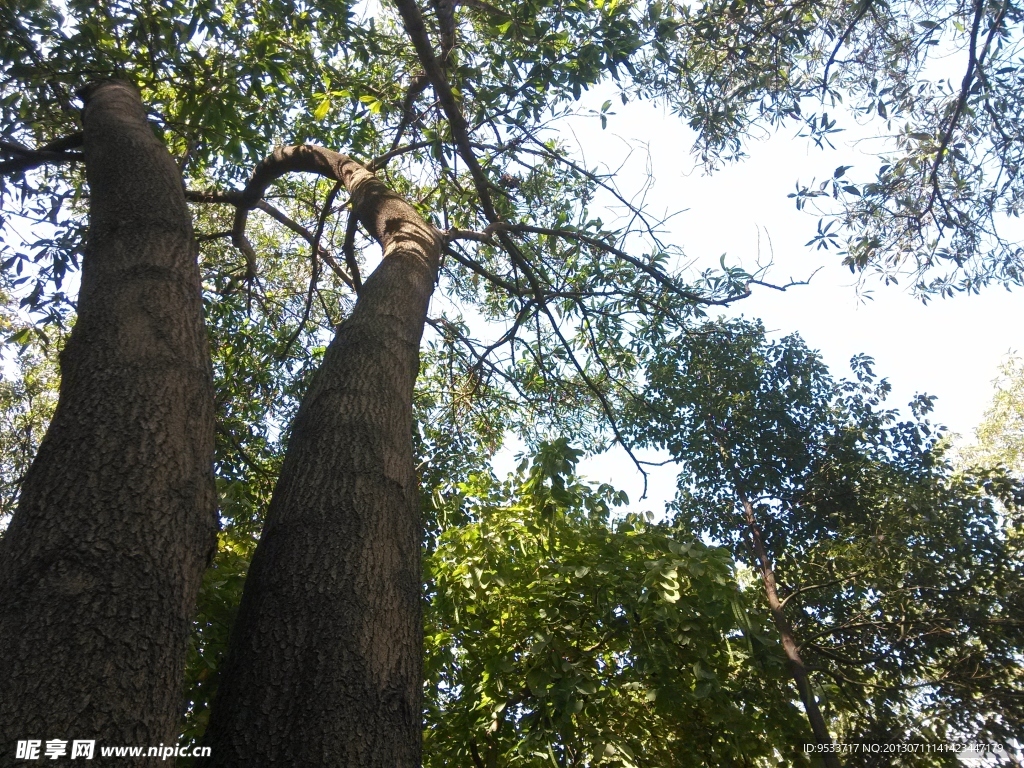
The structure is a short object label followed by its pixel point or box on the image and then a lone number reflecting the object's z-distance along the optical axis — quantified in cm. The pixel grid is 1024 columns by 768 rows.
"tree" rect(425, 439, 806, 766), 324
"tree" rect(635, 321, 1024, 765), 573
